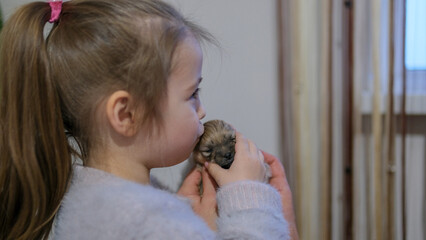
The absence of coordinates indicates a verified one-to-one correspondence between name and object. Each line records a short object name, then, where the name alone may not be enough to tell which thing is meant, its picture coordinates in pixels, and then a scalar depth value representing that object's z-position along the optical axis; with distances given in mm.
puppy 933
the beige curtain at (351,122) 1174
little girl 671
